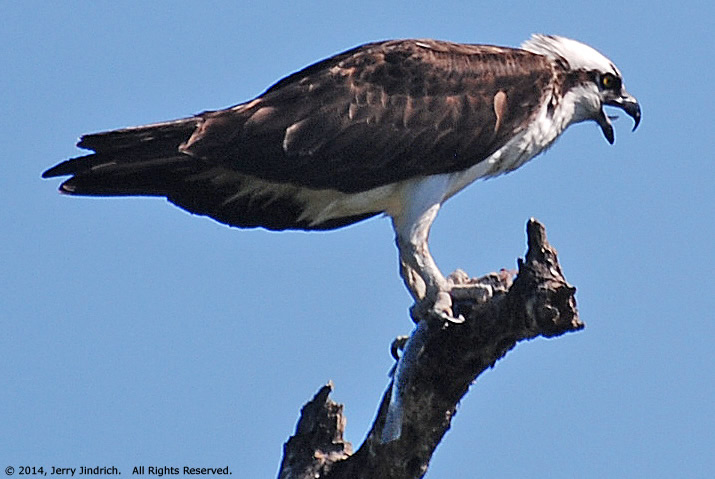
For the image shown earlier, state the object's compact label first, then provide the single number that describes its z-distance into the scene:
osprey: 17.72
